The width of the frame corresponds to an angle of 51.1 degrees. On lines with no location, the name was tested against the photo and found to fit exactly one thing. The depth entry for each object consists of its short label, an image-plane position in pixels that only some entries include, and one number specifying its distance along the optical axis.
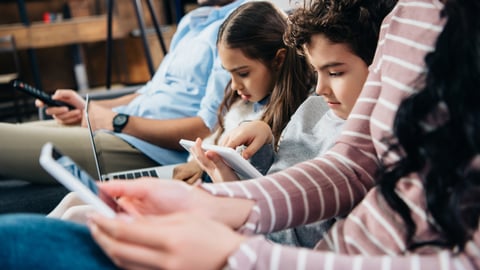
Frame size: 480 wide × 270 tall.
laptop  1.26
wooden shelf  4.66
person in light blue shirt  1.53
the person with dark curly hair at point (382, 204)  0.49
